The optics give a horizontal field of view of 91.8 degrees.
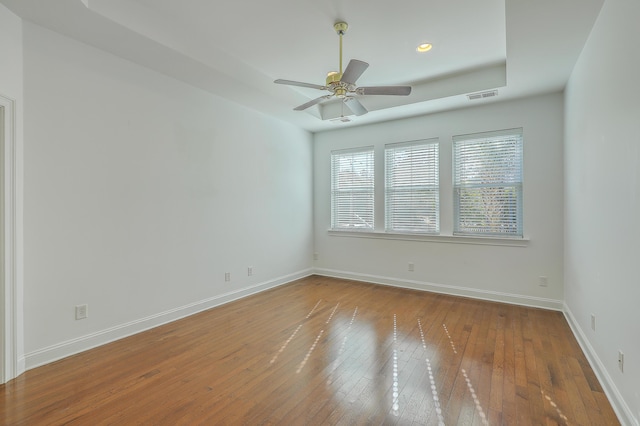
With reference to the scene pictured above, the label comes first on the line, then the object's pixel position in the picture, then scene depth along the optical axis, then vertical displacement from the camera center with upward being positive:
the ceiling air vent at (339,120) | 4.70 +1.53
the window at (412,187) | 4.89 +0.41
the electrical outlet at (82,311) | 2.83 -0.91
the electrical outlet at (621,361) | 1.93 -0.95
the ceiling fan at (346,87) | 2.71 +1.15
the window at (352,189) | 5.53 +0.43
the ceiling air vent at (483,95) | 3.89 +1.51
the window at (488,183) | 4.24 +0.41
